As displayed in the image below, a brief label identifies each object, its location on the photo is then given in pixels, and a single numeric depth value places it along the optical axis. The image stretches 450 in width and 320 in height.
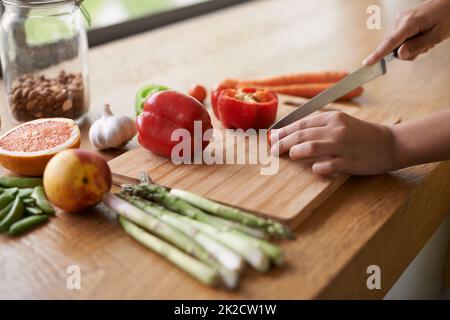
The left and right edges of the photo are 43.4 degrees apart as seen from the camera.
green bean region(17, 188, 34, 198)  0.94
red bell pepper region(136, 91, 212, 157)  1.06
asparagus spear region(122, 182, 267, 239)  0.83
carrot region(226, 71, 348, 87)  1.48
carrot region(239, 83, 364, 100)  1.44
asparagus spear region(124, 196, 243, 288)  0.73
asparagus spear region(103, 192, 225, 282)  0.78
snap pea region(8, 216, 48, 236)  0.88
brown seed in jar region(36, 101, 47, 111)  1.22
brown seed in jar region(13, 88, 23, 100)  1.23
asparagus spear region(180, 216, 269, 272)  0.75
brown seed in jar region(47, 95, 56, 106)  1.22
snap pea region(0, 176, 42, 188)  1.00
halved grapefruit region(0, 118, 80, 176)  1.01
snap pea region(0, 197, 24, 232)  0.88
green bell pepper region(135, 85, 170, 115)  1.27
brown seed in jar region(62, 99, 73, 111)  1.24
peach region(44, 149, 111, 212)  0.87
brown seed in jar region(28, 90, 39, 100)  1.22
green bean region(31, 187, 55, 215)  0.92
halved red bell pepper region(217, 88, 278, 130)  1.18
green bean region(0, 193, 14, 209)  0.92
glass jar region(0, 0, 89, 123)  1.23
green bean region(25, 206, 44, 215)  0.92
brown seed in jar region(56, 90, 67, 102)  1.23
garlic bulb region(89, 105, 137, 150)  1.13
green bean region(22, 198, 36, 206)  0.93
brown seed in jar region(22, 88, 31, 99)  1.23
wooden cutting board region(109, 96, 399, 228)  0.89
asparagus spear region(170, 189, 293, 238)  0.83
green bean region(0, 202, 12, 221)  0.90
